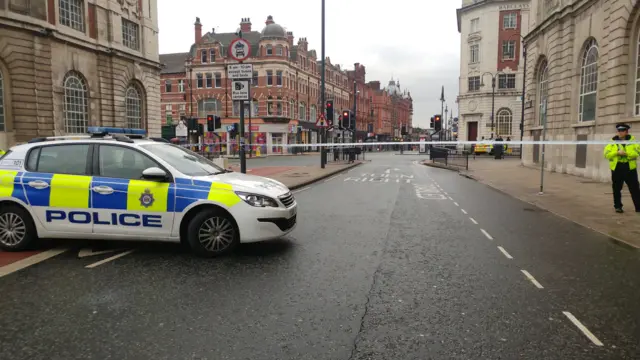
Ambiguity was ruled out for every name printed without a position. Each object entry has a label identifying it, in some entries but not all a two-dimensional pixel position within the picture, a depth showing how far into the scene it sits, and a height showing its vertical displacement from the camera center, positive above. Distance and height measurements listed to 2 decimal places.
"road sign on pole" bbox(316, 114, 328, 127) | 25.85 +1.15
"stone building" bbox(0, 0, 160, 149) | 21.69 +4.36
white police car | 5.79 -0.80
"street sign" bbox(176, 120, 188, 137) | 25.91 +0.62
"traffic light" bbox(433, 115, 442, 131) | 35.53 +1.60
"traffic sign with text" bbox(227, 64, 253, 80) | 11.80 +1.88
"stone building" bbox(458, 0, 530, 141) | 52.28 +9.33
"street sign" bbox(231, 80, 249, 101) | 12.13 +1.42
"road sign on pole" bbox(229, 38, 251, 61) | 12.17 +2.54
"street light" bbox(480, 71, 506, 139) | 50.00 +5.25
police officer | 9.26 -0.49
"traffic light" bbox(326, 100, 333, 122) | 28.91 +2.04
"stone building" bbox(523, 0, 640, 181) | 15.26 +2.77
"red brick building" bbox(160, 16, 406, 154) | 57.38 +7.56
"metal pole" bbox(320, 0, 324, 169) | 24.12 -0.36
